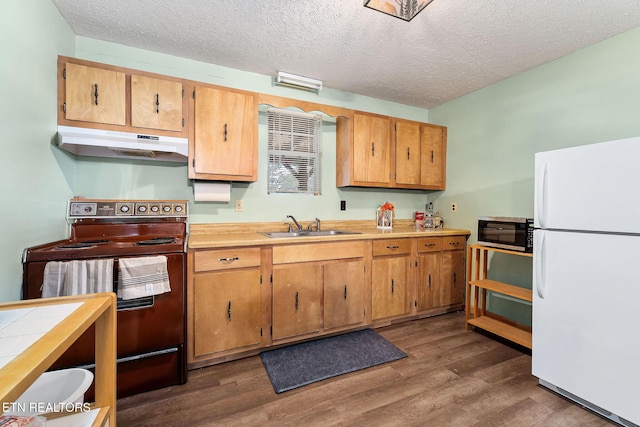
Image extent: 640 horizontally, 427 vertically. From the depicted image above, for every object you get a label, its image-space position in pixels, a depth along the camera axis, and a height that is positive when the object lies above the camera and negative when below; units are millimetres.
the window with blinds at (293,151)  2785 +629
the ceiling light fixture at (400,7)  1612 +1270
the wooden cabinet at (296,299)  2174 -757
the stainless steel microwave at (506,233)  2180 -185
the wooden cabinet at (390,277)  2574 -663
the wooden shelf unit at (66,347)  488 -313
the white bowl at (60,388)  964 -689
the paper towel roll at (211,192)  2346 +151
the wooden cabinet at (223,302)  1917 -703
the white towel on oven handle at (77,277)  1444 -393
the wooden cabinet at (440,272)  2807 -667
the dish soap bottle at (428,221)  3404 -130
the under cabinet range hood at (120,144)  1771 +445
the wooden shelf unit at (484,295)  2274 -822
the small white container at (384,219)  3260 -105
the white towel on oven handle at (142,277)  1581 -421
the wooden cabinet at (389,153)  2867 +663
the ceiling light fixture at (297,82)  2600 +1293
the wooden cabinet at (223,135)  2156 +619
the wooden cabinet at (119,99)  1825 +789
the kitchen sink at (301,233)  2613 -242
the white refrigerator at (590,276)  1408 -374
